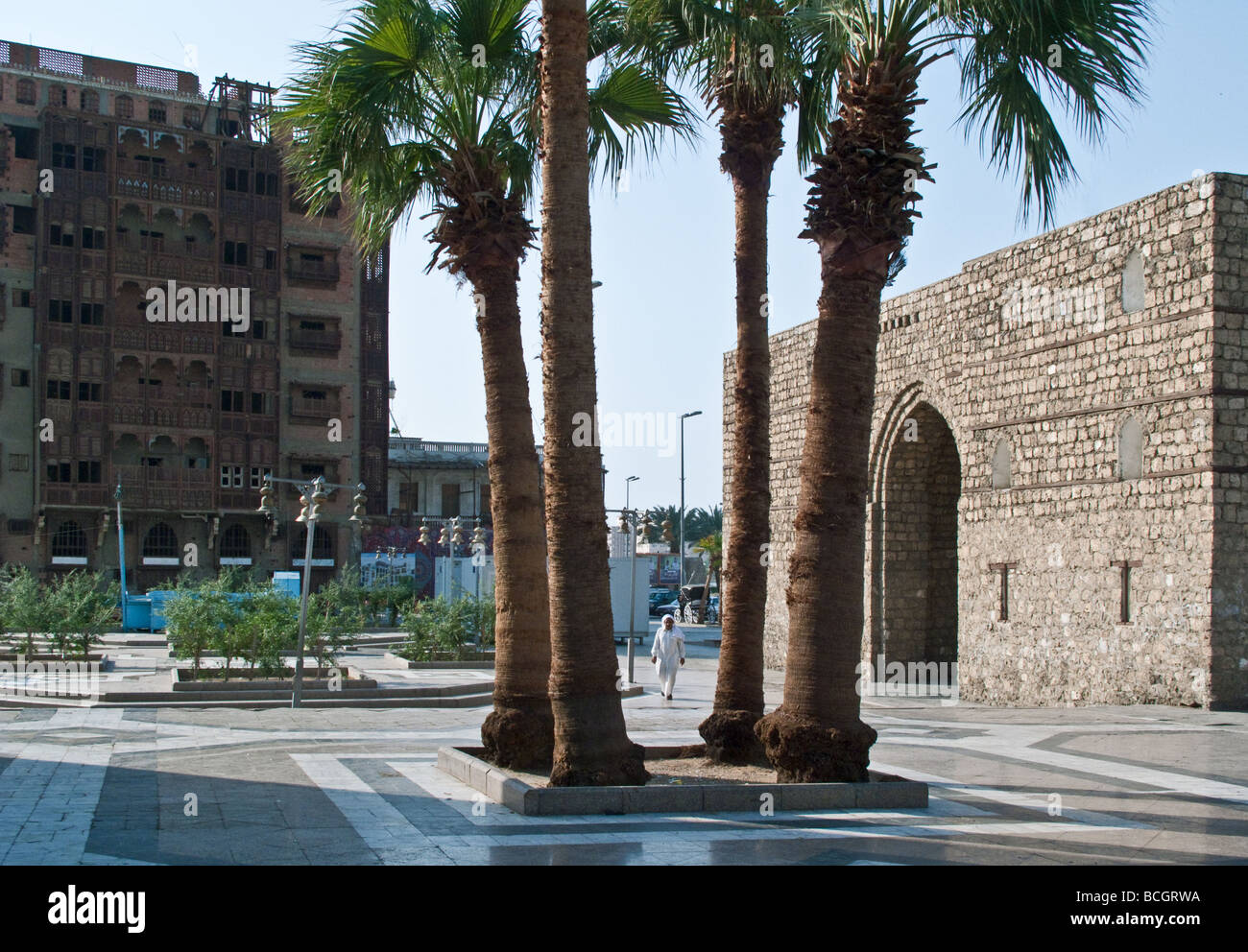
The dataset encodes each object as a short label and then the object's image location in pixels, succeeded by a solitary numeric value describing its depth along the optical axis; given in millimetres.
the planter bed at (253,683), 20438
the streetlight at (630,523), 32844
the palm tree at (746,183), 11977
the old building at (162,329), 55281
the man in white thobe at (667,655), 22781
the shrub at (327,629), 22203
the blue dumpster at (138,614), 46531
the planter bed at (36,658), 25156
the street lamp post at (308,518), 18359
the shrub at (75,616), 24344
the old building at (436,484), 79500
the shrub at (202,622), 22188
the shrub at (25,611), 24438
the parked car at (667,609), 58025
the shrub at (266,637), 21844
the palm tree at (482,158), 11969
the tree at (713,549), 75125
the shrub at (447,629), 27719
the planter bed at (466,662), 27016
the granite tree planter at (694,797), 9859
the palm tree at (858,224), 10609
